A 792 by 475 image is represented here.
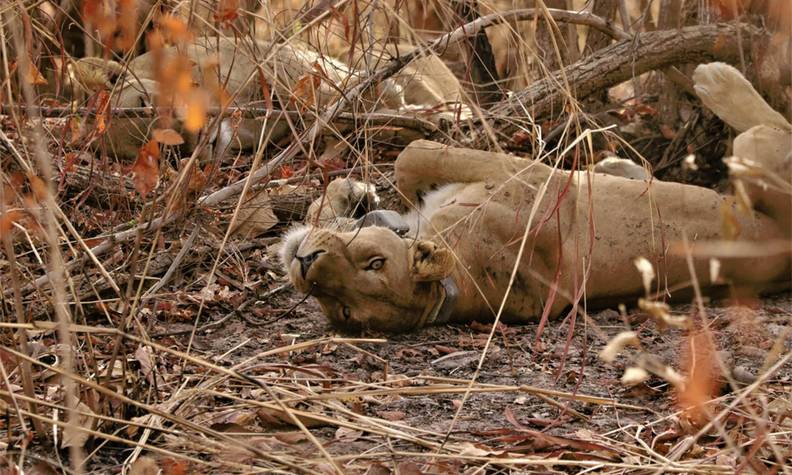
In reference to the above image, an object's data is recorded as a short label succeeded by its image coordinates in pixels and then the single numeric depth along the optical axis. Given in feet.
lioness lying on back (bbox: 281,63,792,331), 29.55
